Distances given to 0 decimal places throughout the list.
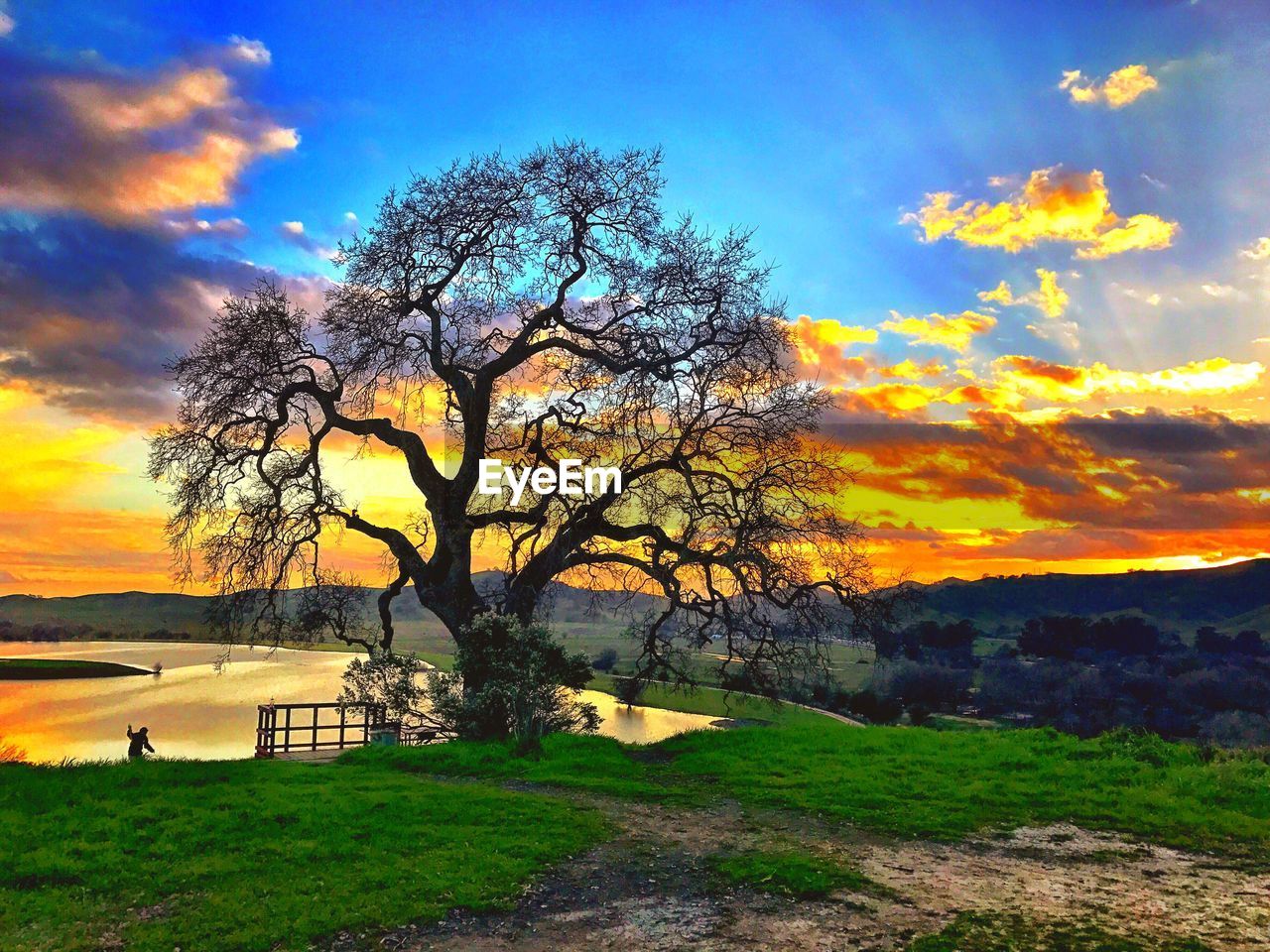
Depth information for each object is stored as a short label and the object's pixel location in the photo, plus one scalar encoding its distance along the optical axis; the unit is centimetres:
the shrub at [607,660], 6855
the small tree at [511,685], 2022
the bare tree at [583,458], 2309
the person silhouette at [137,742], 2290
